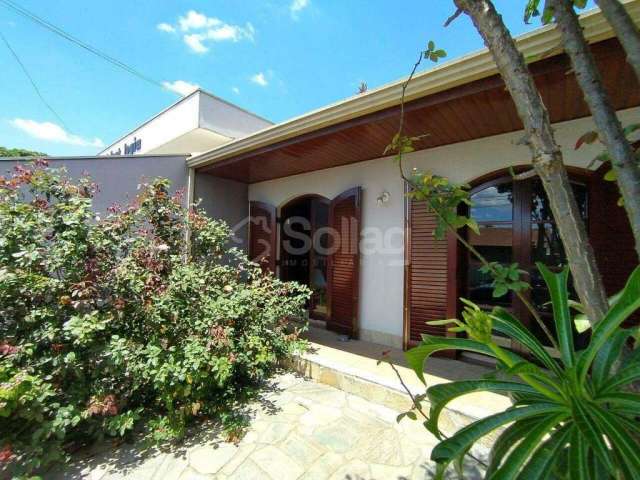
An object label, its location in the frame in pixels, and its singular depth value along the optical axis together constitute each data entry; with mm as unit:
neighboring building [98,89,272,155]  6527
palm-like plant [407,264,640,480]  882
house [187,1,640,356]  2885
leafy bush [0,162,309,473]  2480
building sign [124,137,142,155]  8695
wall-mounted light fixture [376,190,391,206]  4801
